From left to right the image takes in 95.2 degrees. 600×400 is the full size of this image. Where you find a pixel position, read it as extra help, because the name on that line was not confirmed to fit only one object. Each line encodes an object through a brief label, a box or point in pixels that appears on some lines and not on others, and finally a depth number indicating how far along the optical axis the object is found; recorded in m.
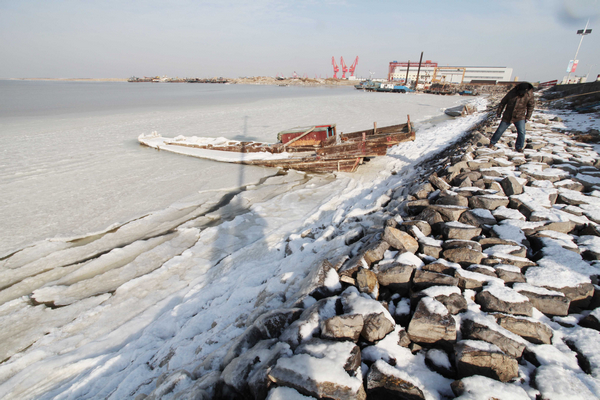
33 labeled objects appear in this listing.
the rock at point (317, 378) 1.76
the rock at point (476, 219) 3.63
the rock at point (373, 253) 3.06
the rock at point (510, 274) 2.64
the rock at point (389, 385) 1.75
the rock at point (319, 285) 2.73
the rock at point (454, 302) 2.32
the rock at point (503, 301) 2.30
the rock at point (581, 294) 2.48
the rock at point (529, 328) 2.13
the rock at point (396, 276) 2.75
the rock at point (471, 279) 2.55
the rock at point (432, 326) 2.10
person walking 6.16
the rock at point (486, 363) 1.82
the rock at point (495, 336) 2.00
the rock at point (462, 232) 3.29
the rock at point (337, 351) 1.91
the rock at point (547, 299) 2.38
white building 92.81
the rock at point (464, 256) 2.90
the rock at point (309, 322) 2.20
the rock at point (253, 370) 1.93
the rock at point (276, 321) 2.47
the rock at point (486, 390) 1.63
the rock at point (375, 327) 2.14
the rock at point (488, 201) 4.02
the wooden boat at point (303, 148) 10.35
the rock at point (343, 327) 2.11
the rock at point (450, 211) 3.75
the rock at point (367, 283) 2.67
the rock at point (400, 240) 3.19
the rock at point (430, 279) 2.56
